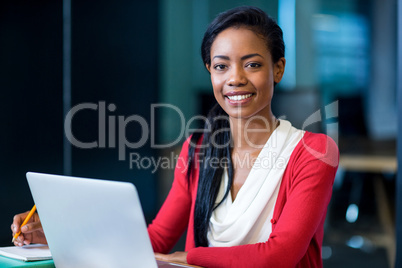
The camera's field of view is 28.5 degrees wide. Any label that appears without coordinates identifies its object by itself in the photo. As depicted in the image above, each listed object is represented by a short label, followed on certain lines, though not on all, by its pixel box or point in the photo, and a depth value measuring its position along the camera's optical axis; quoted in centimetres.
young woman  135
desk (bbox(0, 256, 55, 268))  126
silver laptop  111
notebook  128
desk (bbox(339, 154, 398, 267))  313
